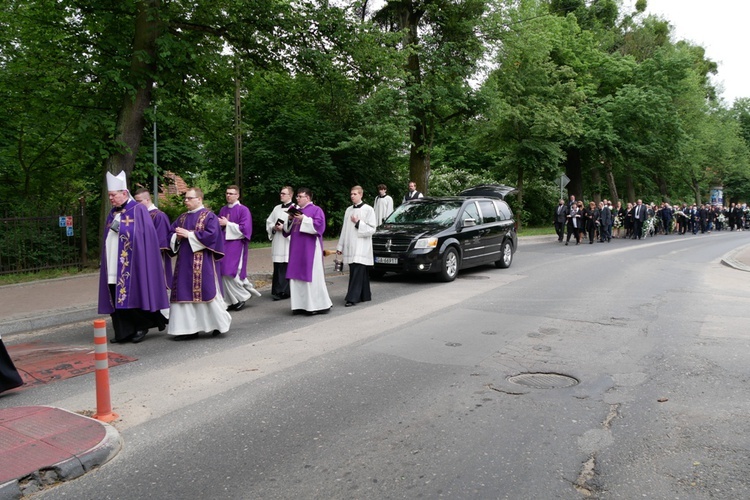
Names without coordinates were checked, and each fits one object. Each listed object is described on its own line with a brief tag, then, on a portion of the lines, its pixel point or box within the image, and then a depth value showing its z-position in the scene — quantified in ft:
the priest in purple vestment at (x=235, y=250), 32.35
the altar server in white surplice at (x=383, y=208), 51.65
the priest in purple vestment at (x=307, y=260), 30.25
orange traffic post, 15.66
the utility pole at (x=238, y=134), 56.70
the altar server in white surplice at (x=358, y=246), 33.19
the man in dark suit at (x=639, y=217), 99.30
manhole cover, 18.58
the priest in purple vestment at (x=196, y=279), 25.27
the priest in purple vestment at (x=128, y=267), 24.56
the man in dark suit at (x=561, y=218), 84.17
